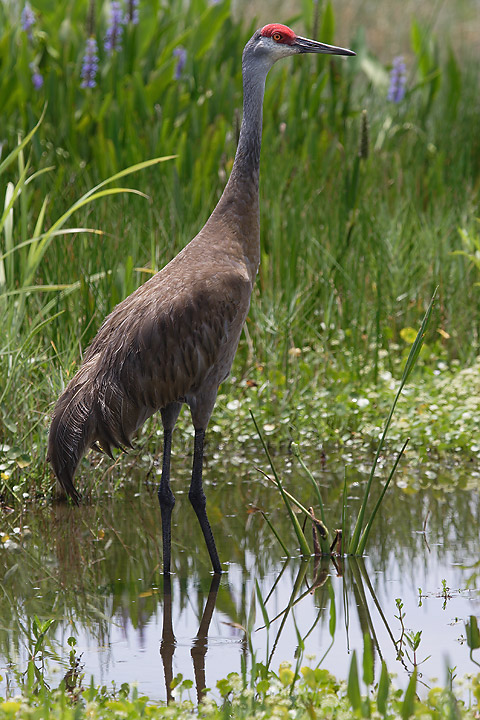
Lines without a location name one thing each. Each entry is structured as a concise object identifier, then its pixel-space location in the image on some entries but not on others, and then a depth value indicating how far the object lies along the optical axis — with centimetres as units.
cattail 1231
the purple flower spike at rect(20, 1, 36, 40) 1767
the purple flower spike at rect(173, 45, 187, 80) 1859
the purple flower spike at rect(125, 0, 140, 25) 1684
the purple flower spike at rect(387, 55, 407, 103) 1850
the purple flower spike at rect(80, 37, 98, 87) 1657
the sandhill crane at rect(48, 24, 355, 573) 877
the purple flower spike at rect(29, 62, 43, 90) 1702
